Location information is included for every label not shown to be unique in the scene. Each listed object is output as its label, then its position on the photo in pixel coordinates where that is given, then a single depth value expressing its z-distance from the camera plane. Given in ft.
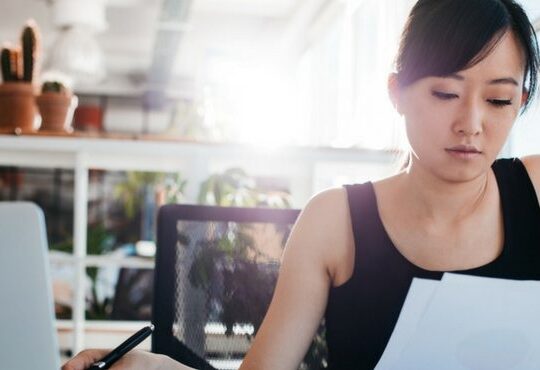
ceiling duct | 23.00
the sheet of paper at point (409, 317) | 2.73
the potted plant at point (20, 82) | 9.06
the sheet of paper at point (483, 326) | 2.68
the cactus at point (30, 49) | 8.97
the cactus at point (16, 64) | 9.29
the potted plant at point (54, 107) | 9.15
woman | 2.96
